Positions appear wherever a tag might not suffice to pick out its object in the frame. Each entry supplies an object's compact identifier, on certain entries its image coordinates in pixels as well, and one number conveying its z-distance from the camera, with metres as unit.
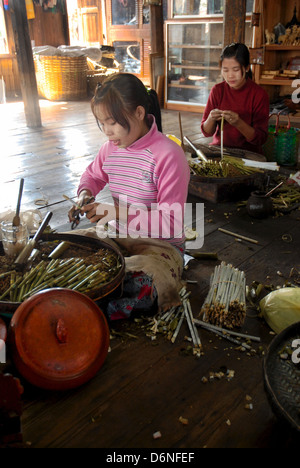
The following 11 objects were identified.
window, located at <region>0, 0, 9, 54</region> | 9.22
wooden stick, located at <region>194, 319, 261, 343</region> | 1.97
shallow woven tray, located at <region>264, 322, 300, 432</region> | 1.34
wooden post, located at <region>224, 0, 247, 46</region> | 5.02
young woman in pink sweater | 2.01
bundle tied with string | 2.03
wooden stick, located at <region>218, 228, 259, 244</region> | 2.97
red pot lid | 1.54
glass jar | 2.09
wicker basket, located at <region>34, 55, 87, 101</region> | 8.84
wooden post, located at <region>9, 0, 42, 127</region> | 6.13
